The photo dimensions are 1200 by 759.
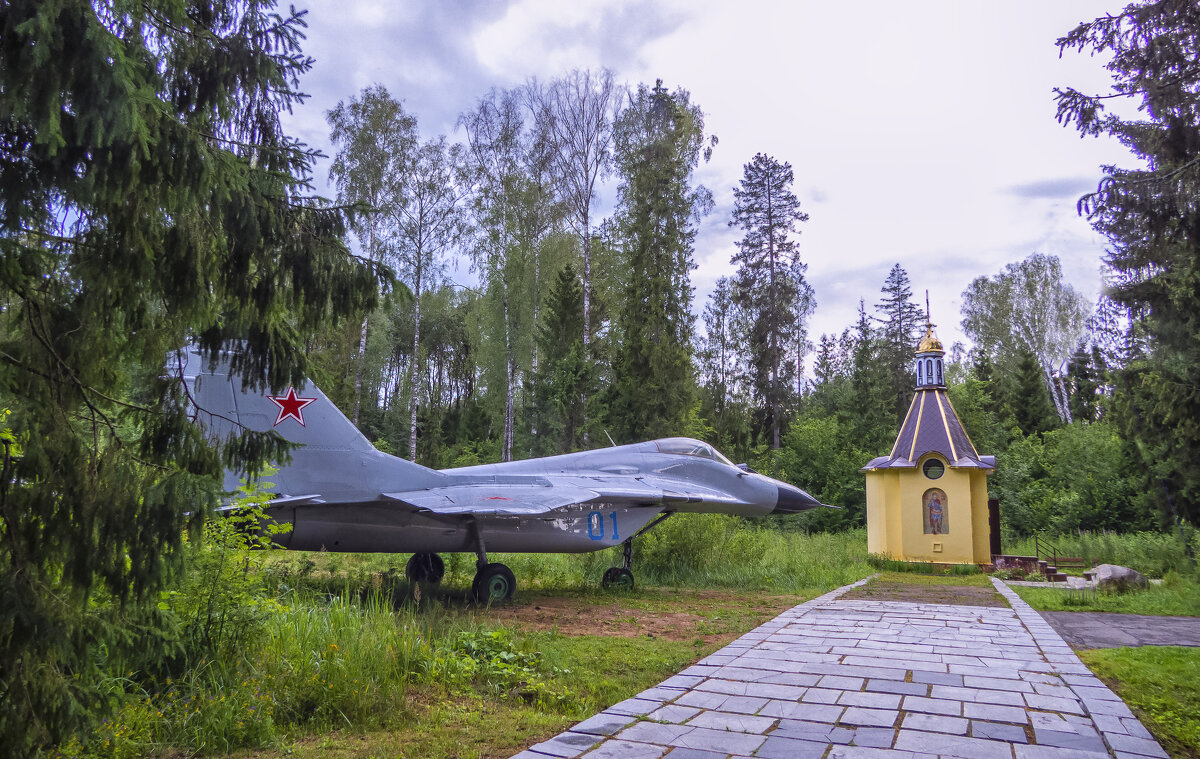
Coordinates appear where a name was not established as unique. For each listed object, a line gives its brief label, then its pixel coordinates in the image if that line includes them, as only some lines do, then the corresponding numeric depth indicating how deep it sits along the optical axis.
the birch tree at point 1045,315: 33.62
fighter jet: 8.16
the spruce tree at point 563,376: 22.73
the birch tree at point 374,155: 24.77
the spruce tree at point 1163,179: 7.94
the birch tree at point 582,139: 25.58
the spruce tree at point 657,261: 25.09
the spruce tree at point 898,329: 41.44
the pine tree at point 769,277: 34.69
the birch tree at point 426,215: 25.84
